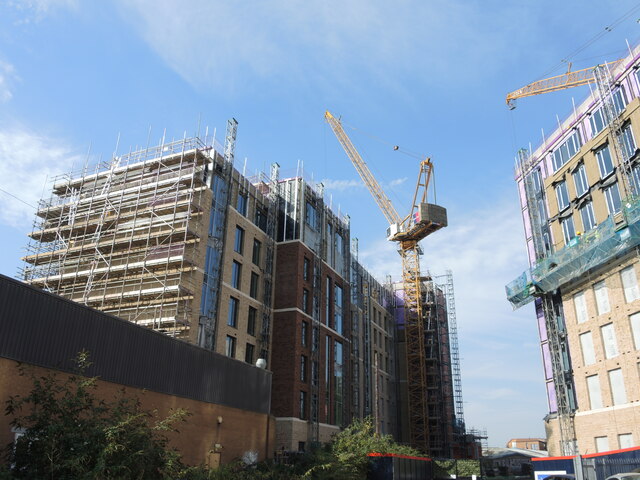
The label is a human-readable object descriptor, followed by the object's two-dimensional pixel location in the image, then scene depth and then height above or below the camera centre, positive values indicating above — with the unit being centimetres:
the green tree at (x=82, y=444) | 1453 +58
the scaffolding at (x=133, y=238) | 3894 +1599
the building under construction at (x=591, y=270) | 3969 +1510
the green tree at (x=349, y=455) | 2906 +86
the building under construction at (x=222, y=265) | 3988 +1519
